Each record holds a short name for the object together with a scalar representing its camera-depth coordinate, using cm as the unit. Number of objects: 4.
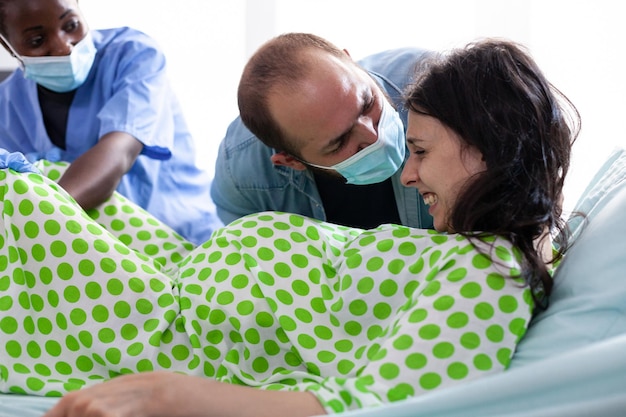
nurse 173
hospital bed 84
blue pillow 98
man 136
